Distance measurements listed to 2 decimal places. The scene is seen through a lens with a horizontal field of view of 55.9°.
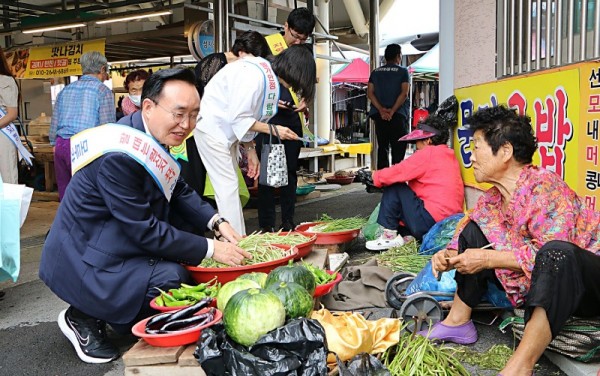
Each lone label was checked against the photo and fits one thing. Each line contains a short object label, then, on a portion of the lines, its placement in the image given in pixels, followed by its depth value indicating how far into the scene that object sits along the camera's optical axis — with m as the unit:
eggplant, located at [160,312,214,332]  2.76
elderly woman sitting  2.68
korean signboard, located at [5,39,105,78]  12.75
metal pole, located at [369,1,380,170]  12.26
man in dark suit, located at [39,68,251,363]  3.18
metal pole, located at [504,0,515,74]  4.78
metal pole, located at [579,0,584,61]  3.76
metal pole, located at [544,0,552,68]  4.21
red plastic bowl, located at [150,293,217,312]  2.96
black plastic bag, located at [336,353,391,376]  2.41
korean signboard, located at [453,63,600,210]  3.66
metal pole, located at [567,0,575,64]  3.94
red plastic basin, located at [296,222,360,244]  5.50
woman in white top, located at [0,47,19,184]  5.84
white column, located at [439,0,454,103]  6.03
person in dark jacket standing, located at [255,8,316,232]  5.93
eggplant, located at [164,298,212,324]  2.80
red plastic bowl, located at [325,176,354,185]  12.27
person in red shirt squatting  5.45
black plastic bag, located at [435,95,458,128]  5.88
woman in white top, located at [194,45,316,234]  4.86
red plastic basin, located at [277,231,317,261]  4.13
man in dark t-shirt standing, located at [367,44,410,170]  9.39
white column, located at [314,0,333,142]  13.96
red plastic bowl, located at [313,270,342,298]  3.33
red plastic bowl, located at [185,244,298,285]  3.41
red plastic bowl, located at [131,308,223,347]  2.67
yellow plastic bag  2.59
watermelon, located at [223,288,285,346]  2.45
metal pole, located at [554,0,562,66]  4.09
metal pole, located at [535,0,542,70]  4.37
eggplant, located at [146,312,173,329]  2.80
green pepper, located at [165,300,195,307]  3.03
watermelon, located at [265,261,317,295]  2.97
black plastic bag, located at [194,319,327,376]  2.31
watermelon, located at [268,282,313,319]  2.64
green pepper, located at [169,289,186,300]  3.12
